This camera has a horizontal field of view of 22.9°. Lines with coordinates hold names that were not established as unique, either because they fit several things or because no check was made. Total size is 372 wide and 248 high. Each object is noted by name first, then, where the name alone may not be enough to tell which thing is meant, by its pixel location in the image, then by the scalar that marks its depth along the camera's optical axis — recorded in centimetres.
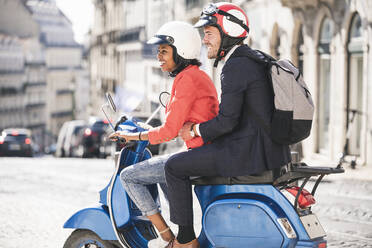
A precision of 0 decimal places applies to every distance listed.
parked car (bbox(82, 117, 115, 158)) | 3500
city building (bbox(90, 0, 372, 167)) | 2038
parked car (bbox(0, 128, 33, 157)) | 4223
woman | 559
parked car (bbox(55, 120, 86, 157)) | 4006
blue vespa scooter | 521
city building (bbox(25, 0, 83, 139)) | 12606
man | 529
